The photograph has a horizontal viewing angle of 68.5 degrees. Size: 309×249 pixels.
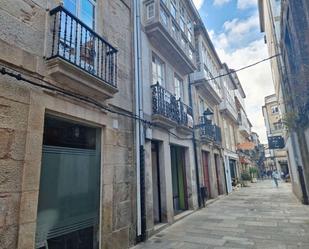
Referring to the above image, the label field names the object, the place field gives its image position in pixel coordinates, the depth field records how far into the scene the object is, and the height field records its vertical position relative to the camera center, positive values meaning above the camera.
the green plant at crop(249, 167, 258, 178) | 30.24 +0.04
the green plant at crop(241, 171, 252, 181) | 23.94 -0.40
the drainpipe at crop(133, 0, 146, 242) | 5.84 +0.98
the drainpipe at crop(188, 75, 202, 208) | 10.35 -0.11
